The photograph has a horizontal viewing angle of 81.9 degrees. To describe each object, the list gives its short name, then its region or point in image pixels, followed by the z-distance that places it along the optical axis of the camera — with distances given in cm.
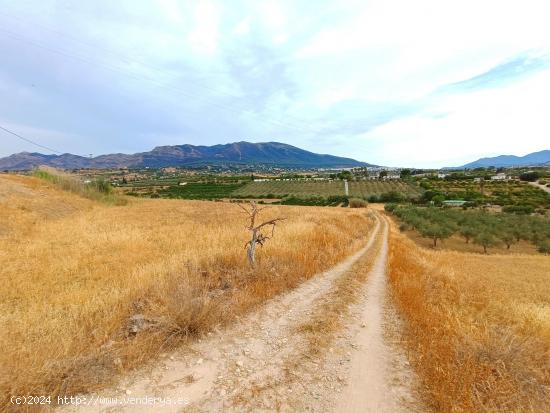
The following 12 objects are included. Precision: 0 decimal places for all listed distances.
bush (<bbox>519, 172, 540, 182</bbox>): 14285
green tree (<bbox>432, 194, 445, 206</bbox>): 9602
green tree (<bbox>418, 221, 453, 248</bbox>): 5062
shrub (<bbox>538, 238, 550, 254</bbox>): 4713
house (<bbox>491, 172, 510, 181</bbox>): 15050
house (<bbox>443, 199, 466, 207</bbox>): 9238
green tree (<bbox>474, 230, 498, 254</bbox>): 4884
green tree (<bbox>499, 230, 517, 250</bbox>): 5134
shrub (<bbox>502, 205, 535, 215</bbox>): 8076
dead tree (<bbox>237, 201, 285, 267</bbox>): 993
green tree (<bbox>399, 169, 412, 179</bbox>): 17722
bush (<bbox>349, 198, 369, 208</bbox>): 9122
